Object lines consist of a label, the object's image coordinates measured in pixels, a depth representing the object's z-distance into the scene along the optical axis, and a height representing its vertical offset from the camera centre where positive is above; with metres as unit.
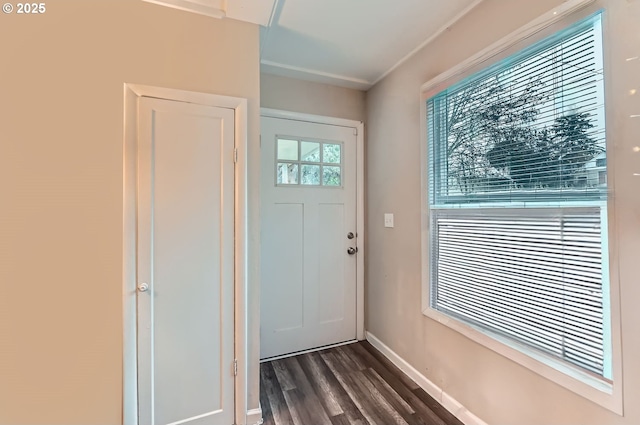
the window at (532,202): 1.14 +0.06
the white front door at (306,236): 2.40 -0.18
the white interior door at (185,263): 1.47 -0.26
